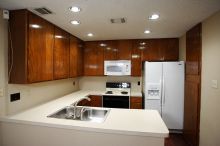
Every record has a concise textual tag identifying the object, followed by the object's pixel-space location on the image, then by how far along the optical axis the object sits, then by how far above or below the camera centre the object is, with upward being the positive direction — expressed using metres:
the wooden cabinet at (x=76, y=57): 3.36 +0.33
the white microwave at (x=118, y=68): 3.81 +0.07
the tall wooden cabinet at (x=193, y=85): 2.53 -0.28
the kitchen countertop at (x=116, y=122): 1.53 -0.61
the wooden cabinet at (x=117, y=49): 3.86 +0.57
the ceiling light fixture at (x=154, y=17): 2.13 +0.81
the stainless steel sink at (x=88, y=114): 2.24 -0.68
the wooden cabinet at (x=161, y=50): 3.70 +0.53
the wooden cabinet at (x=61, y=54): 2.66 +0.32
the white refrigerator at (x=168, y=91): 3.29 -0.46
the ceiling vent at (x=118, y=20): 2.32 +0.82
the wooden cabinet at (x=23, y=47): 1.92 +0.32
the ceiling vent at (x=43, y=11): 1.92 +0.81
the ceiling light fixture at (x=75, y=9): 1.88 +0.81
